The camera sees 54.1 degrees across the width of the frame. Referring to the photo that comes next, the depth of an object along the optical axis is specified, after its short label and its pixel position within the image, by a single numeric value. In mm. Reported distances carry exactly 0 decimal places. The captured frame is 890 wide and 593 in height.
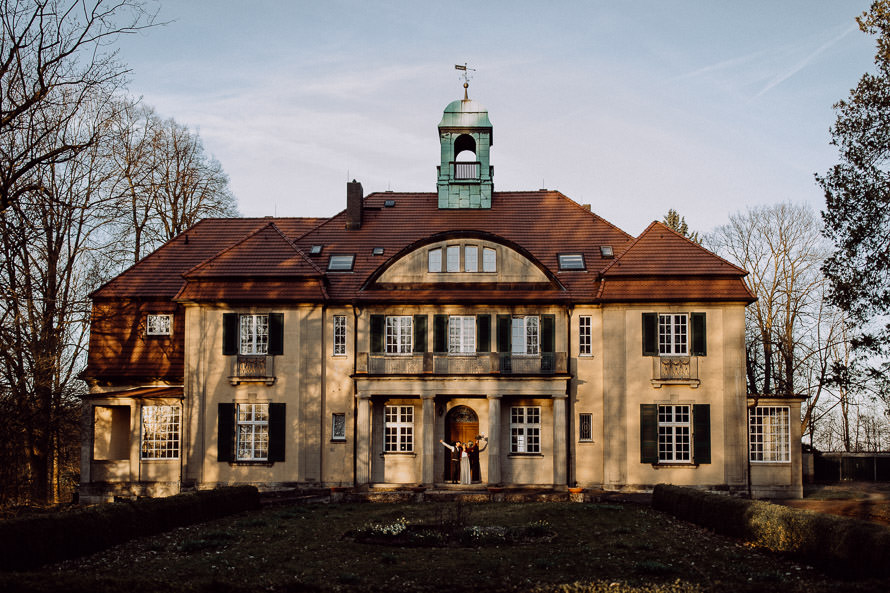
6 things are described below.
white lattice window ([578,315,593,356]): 32250
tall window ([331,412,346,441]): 32125
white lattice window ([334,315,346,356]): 32562
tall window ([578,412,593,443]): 31781
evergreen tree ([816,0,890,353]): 24344
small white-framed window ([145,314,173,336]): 34531
